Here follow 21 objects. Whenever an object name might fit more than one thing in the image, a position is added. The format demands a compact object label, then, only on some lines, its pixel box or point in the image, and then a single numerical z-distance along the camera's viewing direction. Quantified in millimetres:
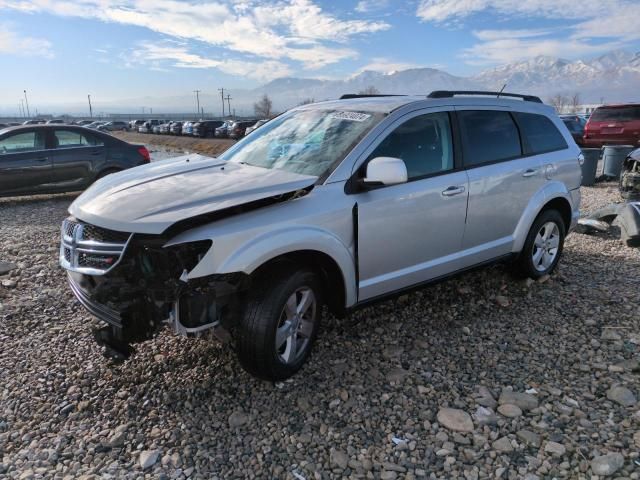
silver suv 2766
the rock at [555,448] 2627
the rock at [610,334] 3875
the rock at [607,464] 2484
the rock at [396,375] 3312
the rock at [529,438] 2713
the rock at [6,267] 5470
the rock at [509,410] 2961
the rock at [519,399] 3038
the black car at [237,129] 37456
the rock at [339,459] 2574
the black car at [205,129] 44375
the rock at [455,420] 2850
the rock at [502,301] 4500
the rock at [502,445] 2668
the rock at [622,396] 3059
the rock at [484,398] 3068
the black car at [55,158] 9172
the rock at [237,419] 2879
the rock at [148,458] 2572
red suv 14750
